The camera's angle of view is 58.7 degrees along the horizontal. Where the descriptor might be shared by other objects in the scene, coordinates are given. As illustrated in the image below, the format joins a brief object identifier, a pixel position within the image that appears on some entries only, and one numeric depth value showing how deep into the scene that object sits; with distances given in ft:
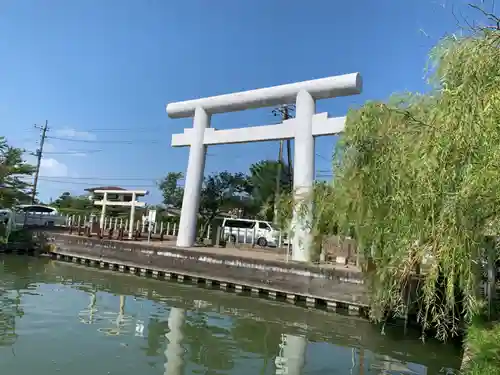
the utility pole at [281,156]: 86.05
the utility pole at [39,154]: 106.42
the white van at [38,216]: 83.46
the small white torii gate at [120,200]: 67.56
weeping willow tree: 12.66
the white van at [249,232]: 68.74
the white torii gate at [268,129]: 42.93
